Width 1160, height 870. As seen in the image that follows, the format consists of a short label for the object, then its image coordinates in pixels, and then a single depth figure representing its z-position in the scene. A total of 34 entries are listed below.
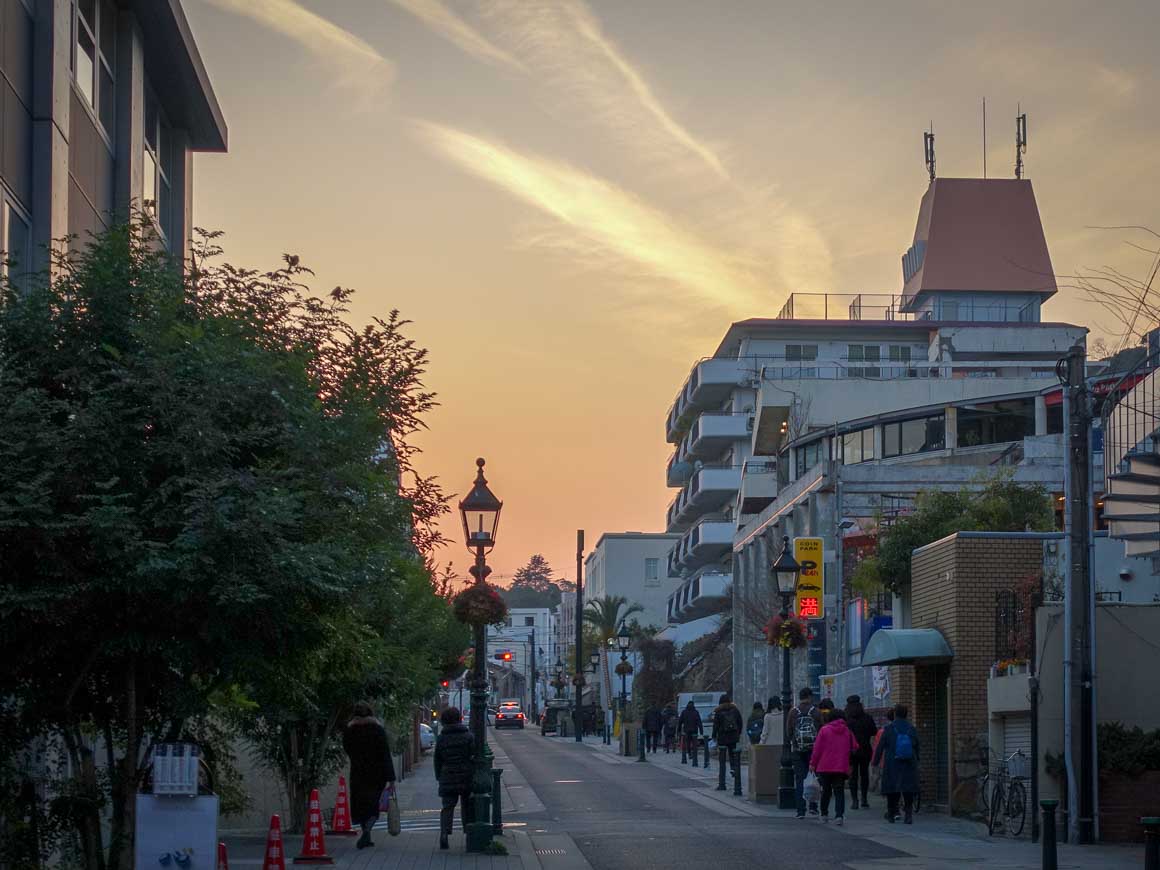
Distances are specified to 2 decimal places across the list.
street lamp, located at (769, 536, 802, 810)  25.88
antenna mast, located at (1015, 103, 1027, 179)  91.25
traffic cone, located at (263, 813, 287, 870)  14.36
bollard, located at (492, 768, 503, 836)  20.70
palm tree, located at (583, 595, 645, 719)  99.38
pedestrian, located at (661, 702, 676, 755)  54.48
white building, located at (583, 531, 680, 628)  120.00
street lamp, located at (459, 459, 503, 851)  19.55
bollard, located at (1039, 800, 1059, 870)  13.45
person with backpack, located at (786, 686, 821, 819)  24.14
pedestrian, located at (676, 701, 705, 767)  44.41
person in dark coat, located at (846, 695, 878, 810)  25.16
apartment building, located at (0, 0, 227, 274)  17.92
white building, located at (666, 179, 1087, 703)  47.66
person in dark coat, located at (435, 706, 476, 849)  19.69
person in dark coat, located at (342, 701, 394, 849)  18.80
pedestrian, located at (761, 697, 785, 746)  28.81
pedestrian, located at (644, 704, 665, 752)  54.06
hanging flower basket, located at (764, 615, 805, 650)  28.19
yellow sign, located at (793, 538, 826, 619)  41.94
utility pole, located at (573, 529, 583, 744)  71.25
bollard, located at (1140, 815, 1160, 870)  10.84
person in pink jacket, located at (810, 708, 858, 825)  22.52
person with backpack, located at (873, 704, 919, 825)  22.37
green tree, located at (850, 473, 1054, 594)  28.94
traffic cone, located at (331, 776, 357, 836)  21.73
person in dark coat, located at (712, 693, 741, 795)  31.27
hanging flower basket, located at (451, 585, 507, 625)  20.67
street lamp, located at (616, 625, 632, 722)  51.53
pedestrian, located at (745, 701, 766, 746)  35.44
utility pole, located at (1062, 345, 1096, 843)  19.22
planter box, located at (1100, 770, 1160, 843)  19.25
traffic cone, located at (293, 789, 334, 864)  17.34
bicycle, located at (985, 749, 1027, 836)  20.61
